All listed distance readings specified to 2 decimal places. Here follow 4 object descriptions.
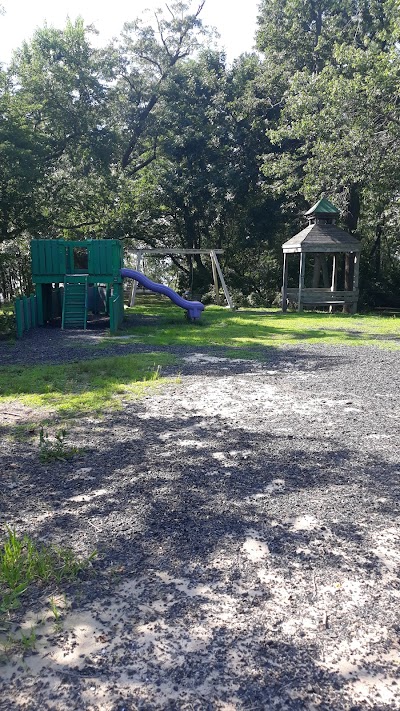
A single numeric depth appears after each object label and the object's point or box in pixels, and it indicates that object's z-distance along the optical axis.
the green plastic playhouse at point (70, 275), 14.43
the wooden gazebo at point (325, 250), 18.86
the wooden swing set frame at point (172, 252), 19.16
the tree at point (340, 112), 14.81
